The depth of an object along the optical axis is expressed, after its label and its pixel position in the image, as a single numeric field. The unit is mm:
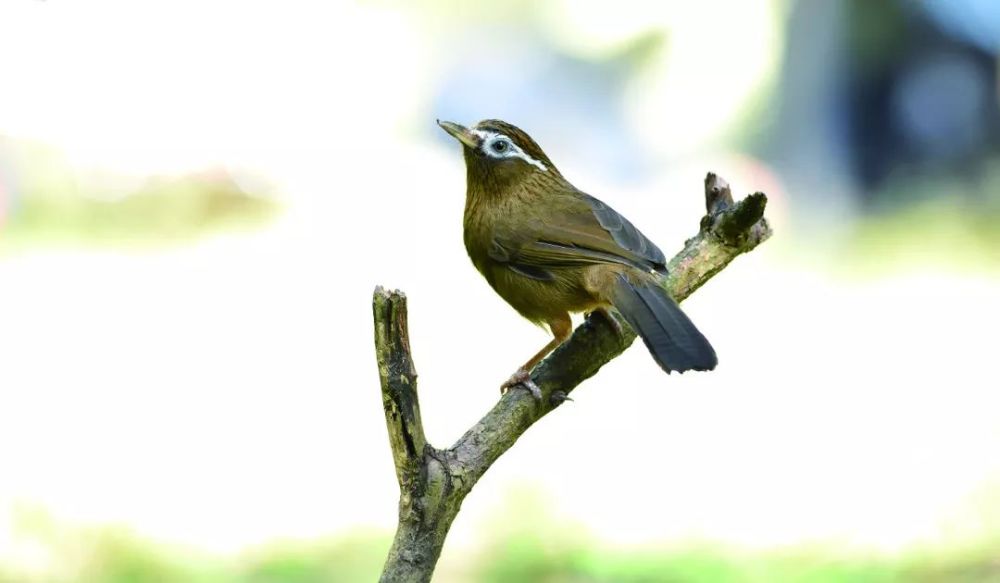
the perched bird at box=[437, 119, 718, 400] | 5559
